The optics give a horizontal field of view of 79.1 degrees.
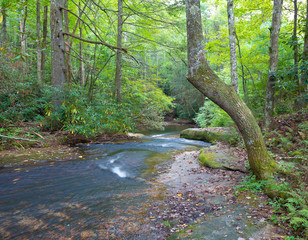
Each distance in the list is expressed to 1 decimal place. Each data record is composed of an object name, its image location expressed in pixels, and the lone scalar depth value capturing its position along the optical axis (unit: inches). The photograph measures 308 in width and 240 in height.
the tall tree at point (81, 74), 586.2
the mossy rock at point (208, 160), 243.4
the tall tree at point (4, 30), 554.1
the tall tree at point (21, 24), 627.5
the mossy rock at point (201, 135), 438.9
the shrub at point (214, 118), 495.4
